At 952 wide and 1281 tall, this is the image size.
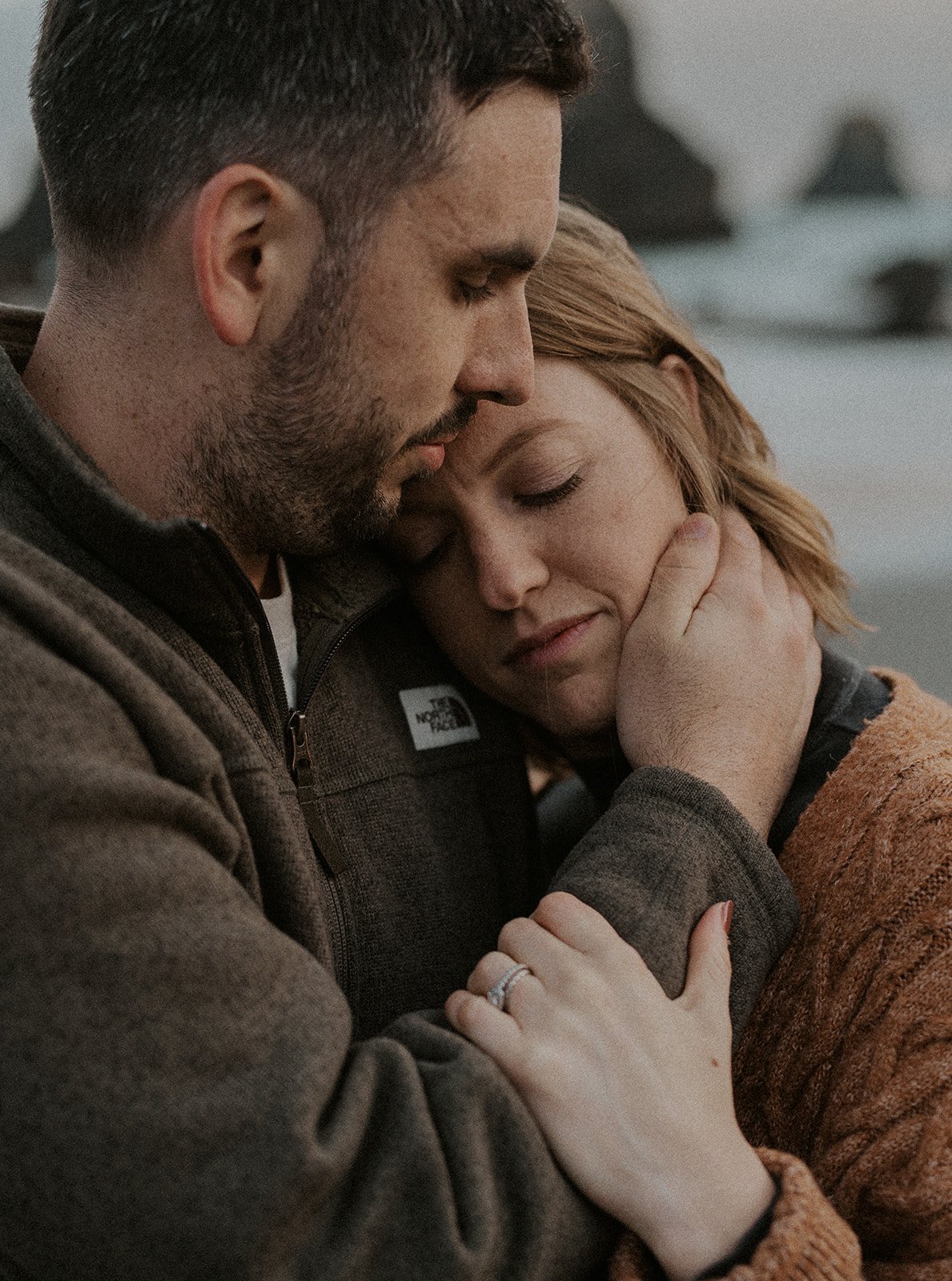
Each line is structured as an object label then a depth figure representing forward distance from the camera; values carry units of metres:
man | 0.64
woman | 0.70
